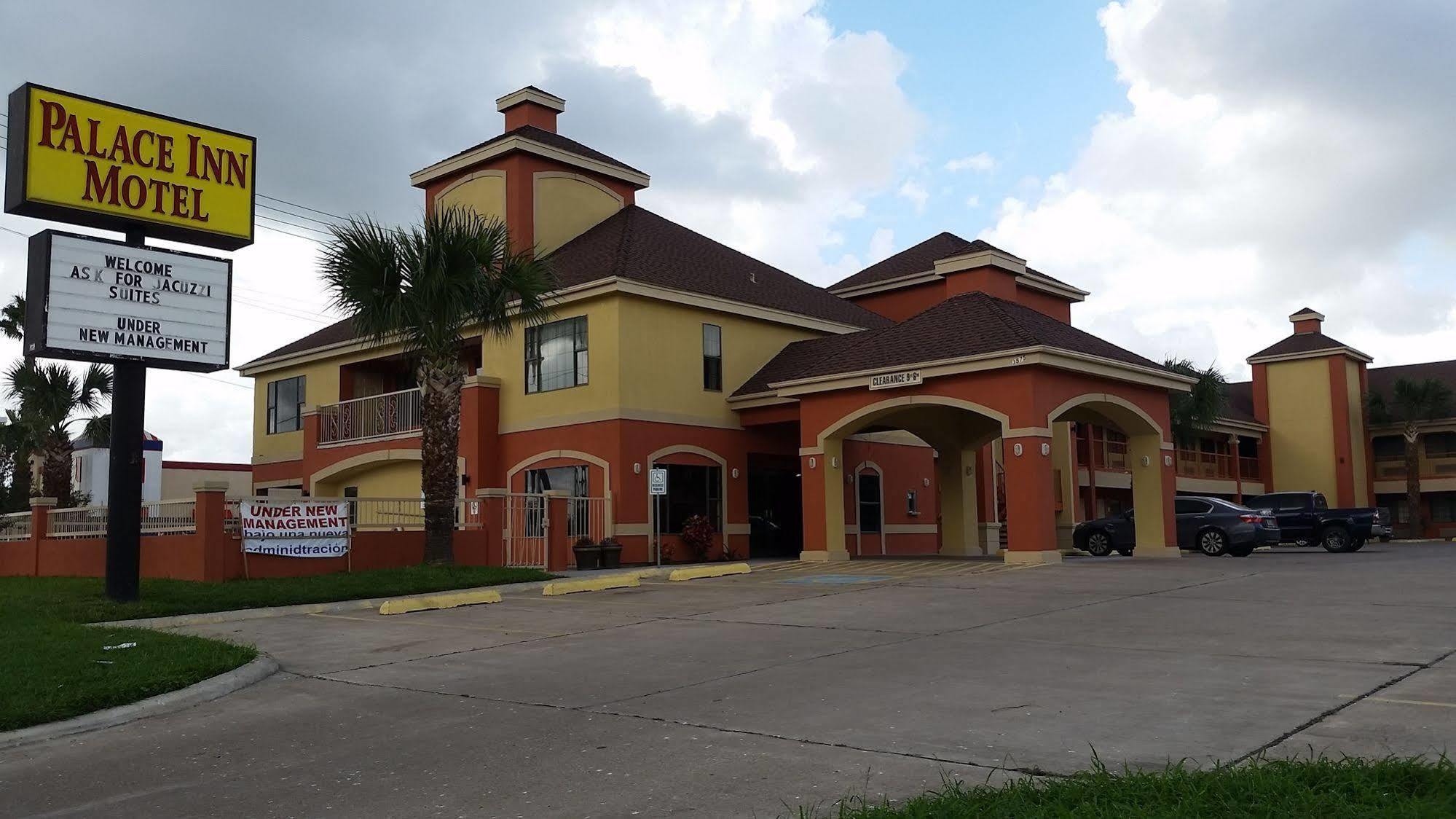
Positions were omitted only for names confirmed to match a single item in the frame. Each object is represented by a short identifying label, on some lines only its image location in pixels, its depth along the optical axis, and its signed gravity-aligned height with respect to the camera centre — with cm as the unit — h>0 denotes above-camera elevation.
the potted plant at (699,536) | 2906 -61
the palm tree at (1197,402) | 4544 +391
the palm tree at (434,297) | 2231 +418
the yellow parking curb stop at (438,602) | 1773 -134
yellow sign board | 1664 +523
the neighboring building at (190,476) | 6128 +229
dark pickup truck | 3259 -57
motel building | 2625 +284
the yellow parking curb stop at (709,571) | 2291 -120
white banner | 2105 -18
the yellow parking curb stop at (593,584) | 2006 -125
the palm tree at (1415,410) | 5400 +413
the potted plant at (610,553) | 2656 -91
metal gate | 2656 -40
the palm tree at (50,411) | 3425 +323
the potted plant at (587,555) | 2648 -93
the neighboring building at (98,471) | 5544 +238
